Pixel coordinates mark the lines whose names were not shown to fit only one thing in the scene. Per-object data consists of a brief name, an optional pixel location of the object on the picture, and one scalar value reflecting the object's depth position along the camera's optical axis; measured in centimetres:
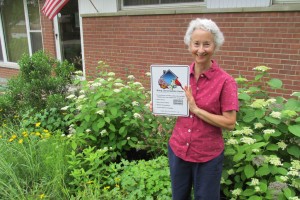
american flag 602
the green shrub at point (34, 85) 452
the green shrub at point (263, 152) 230
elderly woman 186
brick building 429
